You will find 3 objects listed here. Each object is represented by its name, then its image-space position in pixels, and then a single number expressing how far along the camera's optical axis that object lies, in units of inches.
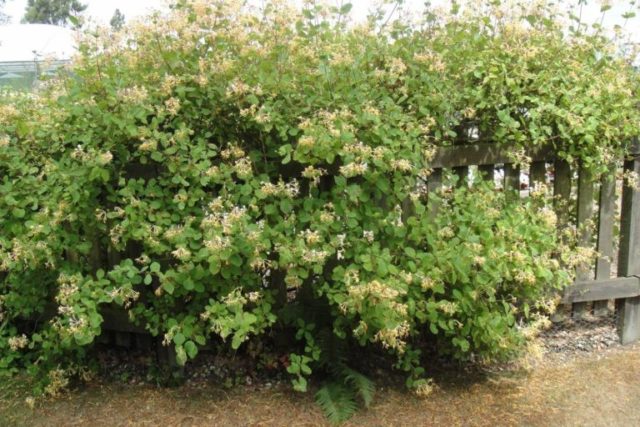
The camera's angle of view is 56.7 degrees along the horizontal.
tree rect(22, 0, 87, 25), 2380.7
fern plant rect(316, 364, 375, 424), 118.9
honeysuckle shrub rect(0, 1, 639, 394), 111.2
